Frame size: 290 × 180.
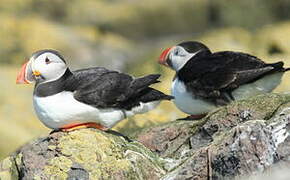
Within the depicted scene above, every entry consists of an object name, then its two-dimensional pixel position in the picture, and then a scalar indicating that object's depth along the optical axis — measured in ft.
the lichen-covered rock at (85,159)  45.11
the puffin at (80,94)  50.37
